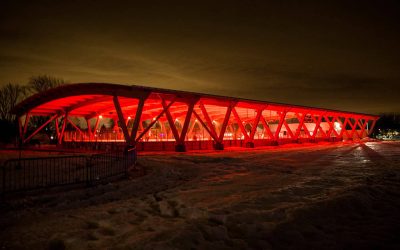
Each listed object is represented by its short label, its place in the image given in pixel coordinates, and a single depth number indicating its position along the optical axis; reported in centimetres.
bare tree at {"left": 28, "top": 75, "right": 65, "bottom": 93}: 4744
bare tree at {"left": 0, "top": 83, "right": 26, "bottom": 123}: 4572
